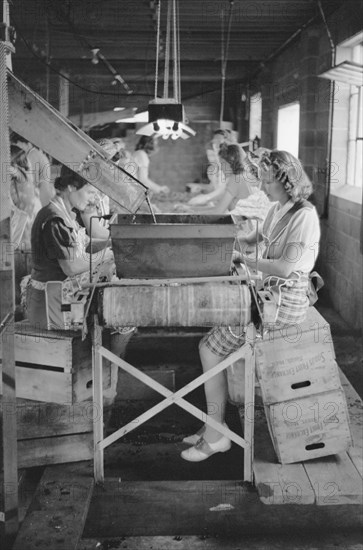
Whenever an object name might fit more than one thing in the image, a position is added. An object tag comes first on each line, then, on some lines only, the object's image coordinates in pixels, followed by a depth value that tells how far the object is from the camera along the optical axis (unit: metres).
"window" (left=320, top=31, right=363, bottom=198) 7.62
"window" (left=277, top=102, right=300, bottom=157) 11.80
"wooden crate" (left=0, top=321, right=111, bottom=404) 3.80
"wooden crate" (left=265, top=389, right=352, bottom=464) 3.83
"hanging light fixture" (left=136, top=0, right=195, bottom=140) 6.52
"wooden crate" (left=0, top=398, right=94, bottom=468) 3.89
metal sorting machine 3.32
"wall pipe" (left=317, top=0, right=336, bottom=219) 7.85
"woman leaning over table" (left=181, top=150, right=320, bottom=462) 3.84
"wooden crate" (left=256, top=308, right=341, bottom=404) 3.82
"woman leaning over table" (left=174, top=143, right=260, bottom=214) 6.60
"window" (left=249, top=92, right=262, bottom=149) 15.70
